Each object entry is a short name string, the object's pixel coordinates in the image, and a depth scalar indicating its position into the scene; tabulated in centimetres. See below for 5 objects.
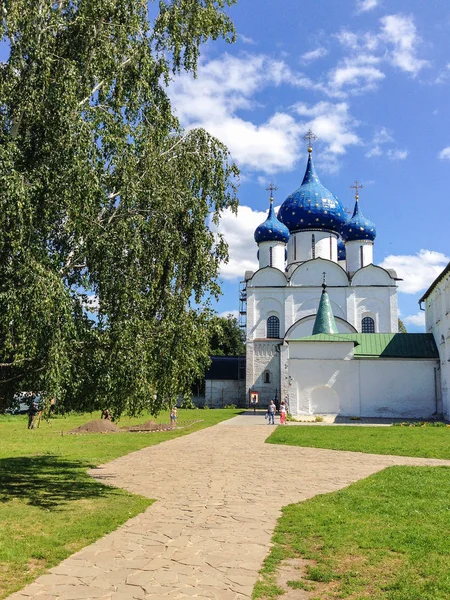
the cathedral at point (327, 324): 3088
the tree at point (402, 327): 6484
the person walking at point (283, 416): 2664
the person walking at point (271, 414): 2555
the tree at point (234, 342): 6109
